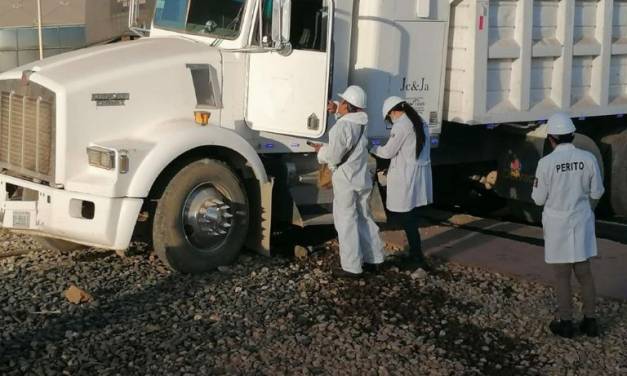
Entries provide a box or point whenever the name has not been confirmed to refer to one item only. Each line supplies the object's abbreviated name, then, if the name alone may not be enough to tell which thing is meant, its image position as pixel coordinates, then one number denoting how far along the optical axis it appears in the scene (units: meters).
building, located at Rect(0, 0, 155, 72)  16.22
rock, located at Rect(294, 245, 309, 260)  8.22
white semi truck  7.24
